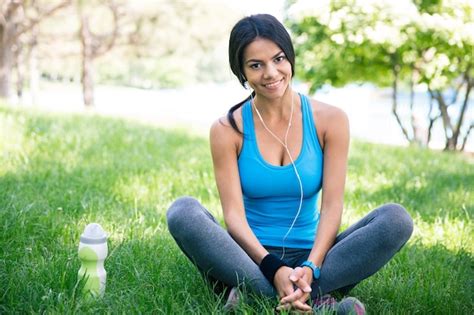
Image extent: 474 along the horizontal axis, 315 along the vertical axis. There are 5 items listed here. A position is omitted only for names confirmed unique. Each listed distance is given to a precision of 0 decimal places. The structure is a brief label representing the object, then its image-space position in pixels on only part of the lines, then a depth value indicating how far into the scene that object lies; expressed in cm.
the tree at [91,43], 1998
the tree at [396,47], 1049
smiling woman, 256
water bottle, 249
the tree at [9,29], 1557
